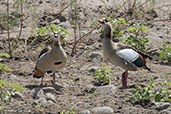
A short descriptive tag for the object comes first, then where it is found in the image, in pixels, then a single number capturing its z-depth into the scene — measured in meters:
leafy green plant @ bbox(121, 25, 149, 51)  19.33
